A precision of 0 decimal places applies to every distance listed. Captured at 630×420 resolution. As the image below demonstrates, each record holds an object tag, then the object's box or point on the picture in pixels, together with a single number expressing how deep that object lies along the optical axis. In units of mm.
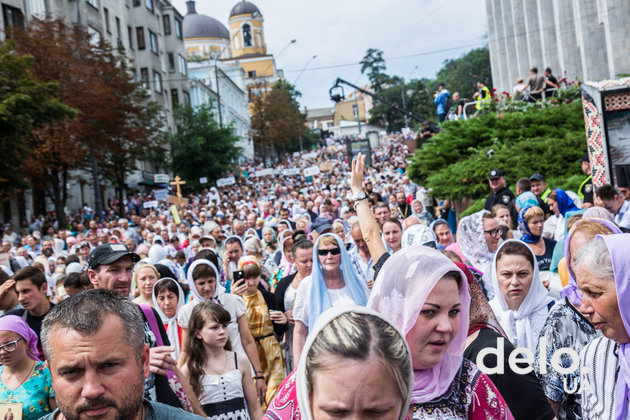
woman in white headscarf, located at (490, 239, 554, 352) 5111
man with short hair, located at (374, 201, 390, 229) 11688
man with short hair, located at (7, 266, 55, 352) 6090
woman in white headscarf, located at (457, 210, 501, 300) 7512
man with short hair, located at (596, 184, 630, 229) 9320
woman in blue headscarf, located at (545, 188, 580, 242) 10273
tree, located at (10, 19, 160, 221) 33750
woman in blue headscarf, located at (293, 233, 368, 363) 6797
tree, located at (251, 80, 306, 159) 87750
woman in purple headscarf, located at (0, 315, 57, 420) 4547
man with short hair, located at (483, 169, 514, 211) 12219
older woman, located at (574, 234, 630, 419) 3242
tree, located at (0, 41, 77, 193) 24125
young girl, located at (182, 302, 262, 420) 5922
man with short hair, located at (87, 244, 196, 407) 4588
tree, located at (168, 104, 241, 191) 57344
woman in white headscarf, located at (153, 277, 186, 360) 7266
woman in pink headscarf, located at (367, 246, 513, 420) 2961
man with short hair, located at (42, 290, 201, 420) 2859
